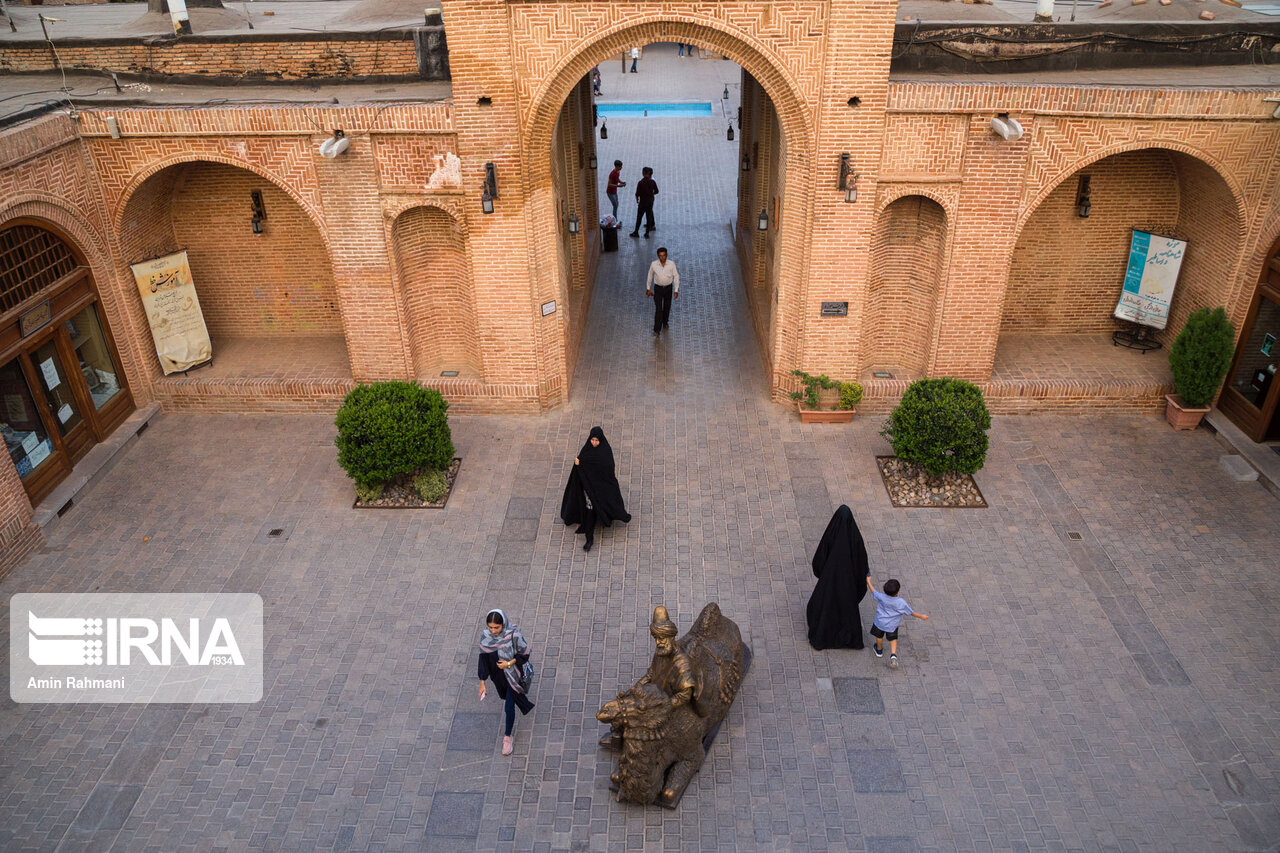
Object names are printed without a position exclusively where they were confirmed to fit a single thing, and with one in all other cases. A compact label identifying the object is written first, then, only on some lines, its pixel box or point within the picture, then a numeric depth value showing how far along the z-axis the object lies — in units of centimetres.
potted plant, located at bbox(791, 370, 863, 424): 1336
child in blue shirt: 902
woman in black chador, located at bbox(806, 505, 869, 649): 914
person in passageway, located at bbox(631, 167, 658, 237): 1969
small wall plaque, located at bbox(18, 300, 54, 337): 1155
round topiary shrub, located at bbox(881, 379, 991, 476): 1138
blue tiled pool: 3228
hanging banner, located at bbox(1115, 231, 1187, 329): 1362
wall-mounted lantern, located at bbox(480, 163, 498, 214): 1212
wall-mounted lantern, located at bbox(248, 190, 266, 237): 1388
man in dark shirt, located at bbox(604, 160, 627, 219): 2028
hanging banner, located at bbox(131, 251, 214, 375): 1360
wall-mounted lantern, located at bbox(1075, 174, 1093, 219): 1357
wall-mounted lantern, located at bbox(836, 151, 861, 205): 1205
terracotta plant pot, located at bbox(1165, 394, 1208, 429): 1301
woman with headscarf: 817
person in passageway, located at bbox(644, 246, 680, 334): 1544
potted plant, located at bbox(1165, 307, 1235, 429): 1239
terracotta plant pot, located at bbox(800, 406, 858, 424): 1342
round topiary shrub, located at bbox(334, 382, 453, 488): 1142
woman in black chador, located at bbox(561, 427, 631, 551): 1080
